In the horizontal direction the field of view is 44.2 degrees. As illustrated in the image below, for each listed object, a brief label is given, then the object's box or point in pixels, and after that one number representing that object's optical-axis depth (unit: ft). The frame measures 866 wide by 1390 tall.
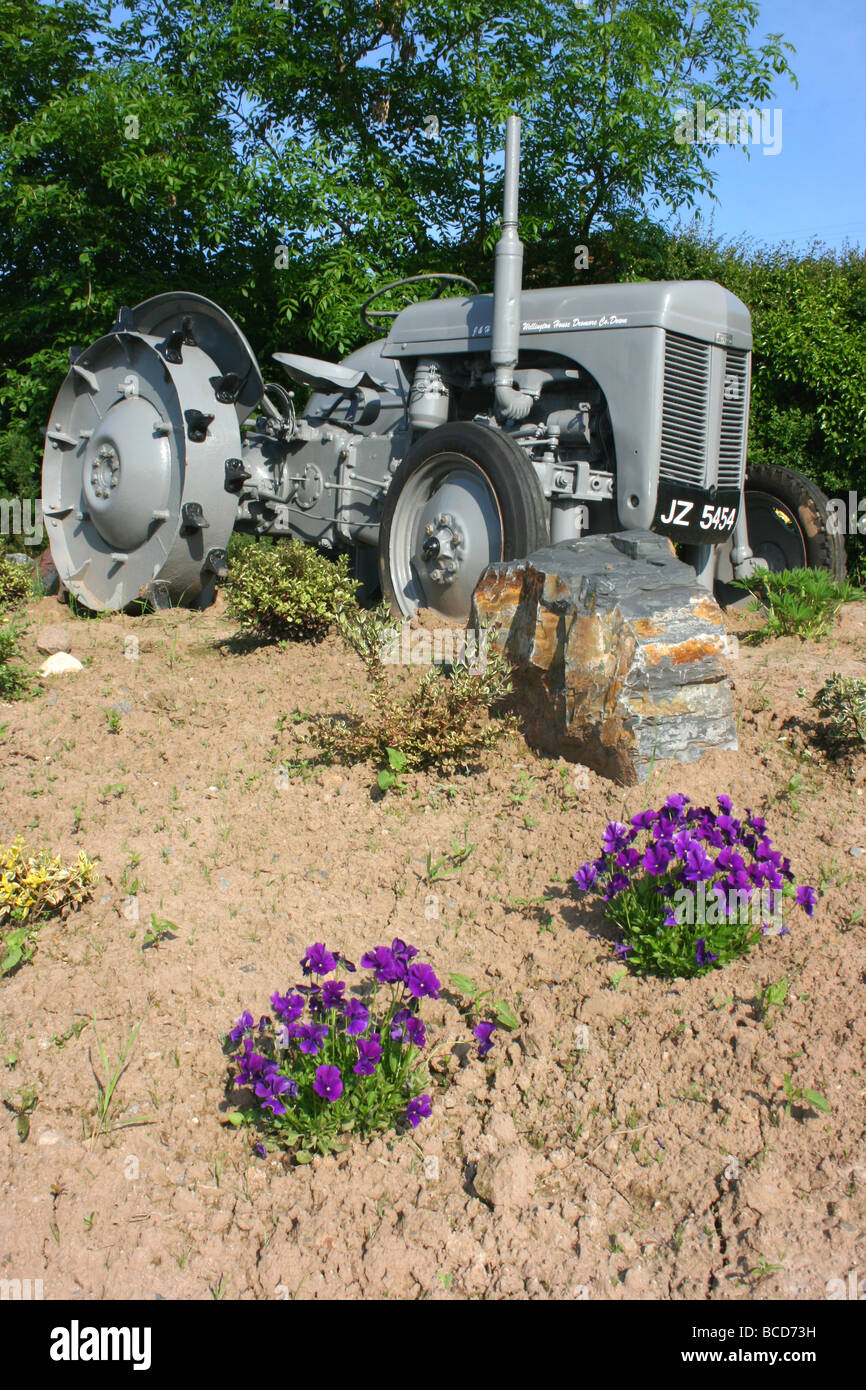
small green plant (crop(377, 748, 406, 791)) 12.80
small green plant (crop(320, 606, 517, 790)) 13.03
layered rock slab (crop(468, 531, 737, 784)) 12.11
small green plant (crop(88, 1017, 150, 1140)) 8.23
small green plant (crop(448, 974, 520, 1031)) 9.04
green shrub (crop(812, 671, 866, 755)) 12.23
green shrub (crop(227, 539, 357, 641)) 17.48
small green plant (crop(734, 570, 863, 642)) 16.76
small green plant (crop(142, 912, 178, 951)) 10.23
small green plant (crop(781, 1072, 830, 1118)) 7.59
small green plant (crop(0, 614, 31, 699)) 16.72
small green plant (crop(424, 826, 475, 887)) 11.18
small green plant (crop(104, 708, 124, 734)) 15.28
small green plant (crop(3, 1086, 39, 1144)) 8.23
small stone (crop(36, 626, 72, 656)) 18.74
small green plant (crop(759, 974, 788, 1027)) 8.68
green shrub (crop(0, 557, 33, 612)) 22.57
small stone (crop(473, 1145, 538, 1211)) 7.45
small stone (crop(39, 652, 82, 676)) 17.80
